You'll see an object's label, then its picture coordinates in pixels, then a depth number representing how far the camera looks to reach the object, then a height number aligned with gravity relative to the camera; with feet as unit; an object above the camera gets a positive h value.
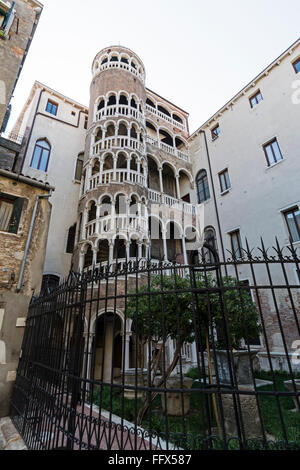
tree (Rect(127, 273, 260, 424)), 18.89 +1.67
